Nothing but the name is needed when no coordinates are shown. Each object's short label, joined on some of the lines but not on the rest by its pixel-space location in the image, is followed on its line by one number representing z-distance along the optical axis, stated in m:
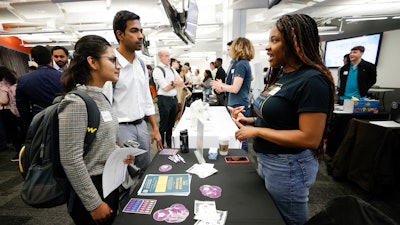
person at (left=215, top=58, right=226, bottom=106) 4.83
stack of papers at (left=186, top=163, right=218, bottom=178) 1.13
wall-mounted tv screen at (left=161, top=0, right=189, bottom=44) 2.37
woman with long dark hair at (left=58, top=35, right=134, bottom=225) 0.84
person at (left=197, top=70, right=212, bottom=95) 5.96
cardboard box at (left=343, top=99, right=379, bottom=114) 2.78
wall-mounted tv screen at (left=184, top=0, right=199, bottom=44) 2.85
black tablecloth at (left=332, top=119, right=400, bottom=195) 2.00
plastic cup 1.39
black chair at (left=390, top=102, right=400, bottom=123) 2.29
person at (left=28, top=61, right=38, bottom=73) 4.80
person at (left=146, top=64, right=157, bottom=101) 6.05
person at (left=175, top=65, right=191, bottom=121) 4.47
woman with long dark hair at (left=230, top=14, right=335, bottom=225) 0.83
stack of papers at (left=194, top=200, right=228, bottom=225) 0.78
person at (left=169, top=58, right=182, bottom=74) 5.17
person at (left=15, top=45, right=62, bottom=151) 2.13
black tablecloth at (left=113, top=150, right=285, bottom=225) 0.79
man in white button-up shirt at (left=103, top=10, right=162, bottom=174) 1.47
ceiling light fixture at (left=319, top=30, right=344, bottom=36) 7.64
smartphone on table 1.28
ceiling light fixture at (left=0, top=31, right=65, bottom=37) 5.77
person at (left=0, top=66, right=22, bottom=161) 3.49
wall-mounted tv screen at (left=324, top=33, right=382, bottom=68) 6.32
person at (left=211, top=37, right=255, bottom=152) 2.24
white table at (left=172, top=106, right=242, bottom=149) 1.80
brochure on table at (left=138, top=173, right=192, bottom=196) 0.97
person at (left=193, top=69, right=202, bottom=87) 9.25
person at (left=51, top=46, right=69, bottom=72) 2.29
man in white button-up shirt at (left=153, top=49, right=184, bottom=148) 3.22
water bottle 1.44
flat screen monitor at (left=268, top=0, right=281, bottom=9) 2.64
